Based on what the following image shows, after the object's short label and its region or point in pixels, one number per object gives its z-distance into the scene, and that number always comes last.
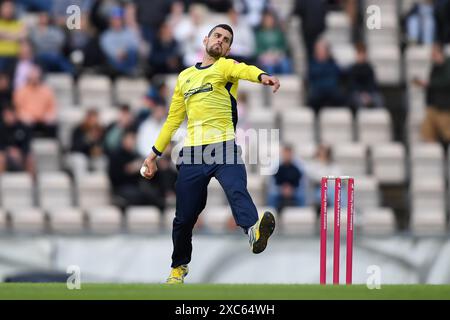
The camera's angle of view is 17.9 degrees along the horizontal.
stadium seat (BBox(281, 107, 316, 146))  19.55
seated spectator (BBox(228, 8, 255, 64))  19.86
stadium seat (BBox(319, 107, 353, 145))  19.72
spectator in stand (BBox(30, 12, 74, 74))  20.34
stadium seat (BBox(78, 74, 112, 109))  20.08
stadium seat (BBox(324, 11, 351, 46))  21.44
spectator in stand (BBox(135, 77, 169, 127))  19.25
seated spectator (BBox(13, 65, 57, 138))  19.67
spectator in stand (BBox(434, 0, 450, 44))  21.45
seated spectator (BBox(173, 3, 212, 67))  20.20
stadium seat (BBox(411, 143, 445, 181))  19.50
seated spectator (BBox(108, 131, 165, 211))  18.62
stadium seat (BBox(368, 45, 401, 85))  21.06
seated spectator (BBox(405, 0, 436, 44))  21.53
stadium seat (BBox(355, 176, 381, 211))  19.02
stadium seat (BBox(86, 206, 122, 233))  18.27
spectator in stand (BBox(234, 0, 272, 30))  20.91
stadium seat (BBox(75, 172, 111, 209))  18.72
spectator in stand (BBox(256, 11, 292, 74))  20.28
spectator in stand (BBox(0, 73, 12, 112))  19.69
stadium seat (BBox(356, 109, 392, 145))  19.88
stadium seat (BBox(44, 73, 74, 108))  20.14
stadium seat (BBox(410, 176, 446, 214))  19.03
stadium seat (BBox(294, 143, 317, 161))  18.97
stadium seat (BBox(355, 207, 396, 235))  18.49
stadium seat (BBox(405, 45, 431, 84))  21.02
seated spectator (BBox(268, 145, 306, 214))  18.23
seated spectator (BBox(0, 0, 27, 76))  20.20
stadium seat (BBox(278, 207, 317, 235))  18.06
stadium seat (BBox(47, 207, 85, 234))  18.23
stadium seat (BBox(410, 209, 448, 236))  18.55
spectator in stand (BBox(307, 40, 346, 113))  20.06
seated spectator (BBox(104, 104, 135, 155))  18.95
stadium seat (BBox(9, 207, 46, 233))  18.27
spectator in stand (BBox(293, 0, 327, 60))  20.84
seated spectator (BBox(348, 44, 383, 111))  20.22
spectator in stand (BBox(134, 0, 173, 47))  20.80
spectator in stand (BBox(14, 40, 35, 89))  20.00
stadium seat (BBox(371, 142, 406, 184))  19.47
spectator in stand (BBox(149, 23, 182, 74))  20.19
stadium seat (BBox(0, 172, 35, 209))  18.75
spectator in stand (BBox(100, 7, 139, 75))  20.44
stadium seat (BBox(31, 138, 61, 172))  19.23
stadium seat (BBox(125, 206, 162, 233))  18.22
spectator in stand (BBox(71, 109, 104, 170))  19.16
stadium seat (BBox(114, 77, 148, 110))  20.14
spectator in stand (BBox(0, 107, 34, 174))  19.05
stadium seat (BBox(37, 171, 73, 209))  18.75
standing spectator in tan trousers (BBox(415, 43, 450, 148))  19.98
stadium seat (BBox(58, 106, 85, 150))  19.56
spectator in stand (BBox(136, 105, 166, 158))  18.84
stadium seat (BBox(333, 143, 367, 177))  19.22
